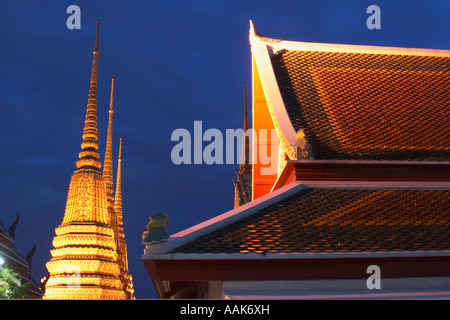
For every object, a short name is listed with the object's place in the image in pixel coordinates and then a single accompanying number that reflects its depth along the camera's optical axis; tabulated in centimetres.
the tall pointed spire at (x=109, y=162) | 3071
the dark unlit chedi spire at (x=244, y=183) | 3316
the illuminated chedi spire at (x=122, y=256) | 2958
